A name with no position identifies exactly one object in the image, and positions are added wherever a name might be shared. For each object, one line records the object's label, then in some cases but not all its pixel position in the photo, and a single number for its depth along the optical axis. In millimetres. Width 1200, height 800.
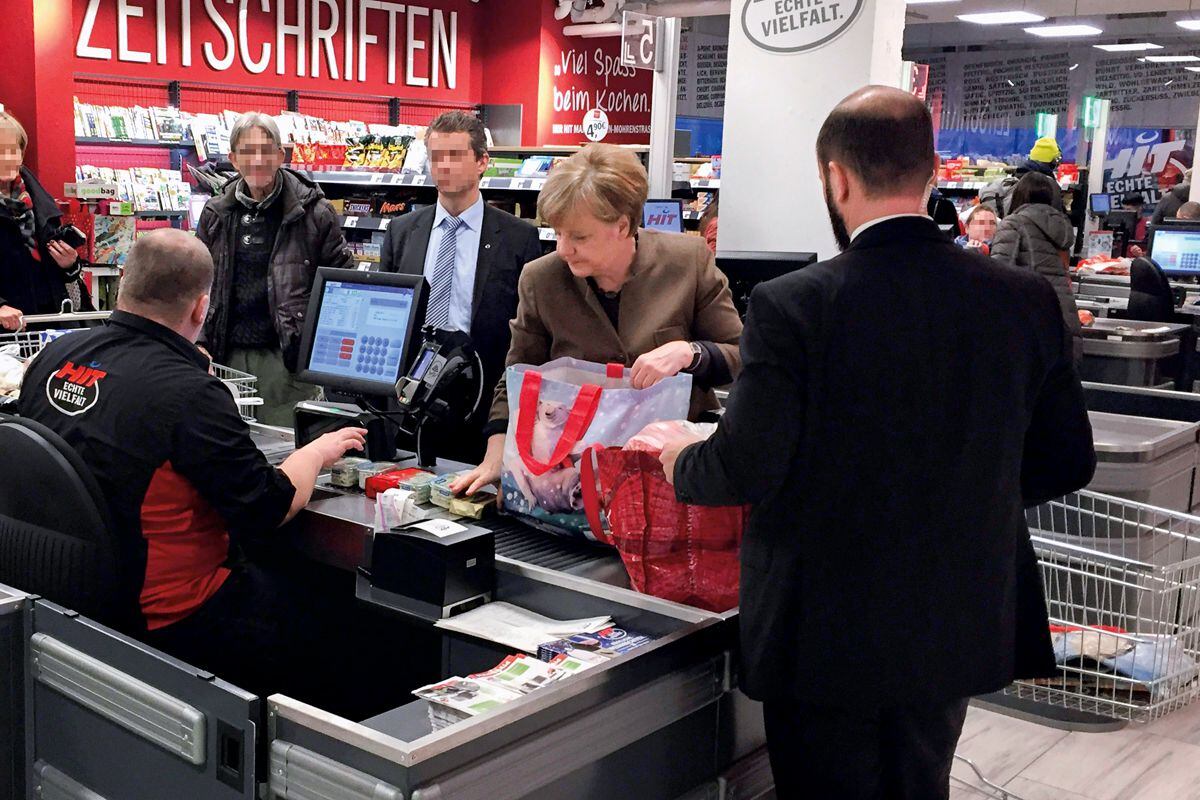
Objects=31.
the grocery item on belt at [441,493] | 2566
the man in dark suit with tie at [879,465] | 1705
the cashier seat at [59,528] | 2221
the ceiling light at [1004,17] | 12930
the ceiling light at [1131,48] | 18141
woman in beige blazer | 2486
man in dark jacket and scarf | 4512
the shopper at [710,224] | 6883
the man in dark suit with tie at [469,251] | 3951
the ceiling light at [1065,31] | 15477
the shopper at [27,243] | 5527
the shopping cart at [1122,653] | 2682
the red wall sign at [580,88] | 13289
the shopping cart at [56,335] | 3863
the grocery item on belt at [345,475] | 2814
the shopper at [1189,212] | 10508
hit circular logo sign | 5094
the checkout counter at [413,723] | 1558
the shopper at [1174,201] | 12212
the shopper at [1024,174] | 6652
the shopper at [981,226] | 8250
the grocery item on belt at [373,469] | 2814
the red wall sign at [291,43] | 10055
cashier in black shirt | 2354
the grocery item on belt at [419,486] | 2580
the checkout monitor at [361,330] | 2869
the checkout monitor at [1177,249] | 9719
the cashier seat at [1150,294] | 7746
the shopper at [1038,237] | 6070
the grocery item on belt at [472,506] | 2523
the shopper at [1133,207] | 12445
